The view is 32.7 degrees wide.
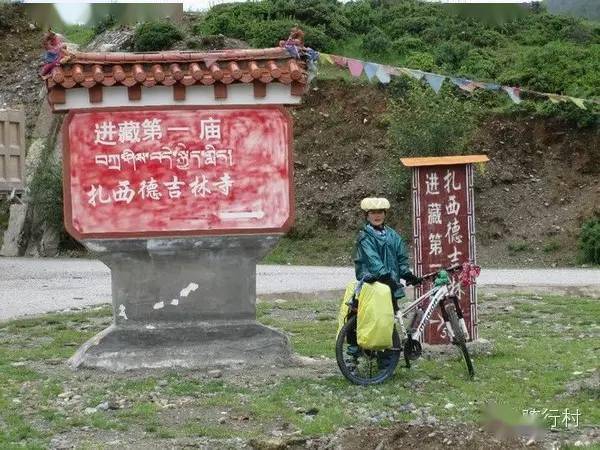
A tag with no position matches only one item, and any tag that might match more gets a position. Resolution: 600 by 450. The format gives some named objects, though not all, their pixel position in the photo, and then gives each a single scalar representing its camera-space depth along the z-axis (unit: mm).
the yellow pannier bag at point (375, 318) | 9031
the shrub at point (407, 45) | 35469
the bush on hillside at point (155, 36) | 35344
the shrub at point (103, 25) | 37188
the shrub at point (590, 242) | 24141
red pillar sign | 10930
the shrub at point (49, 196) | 27500
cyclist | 9445
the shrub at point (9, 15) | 39438
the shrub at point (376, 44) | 35219
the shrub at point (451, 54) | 34000
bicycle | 9344
